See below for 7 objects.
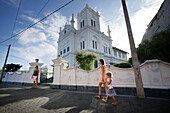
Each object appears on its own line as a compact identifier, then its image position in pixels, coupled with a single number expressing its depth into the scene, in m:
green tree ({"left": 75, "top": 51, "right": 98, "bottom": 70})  11.22
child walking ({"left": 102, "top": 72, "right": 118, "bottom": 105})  2.71
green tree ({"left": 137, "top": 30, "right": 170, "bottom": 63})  5.44
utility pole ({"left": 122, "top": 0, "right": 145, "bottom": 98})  3.35
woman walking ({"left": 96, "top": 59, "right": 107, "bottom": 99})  3.45
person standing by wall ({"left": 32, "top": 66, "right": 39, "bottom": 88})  7.14
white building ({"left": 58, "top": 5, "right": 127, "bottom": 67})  20.19
